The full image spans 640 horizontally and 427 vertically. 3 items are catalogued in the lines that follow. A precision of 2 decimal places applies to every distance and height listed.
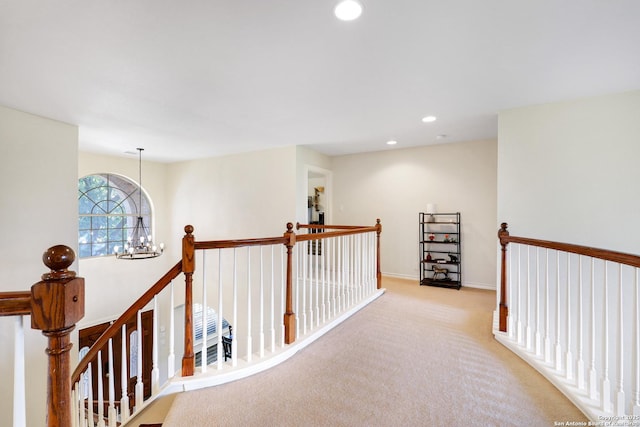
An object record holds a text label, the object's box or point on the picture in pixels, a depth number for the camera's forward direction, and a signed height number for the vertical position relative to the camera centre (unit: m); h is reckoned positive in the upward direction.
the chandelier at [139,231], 6.09 -0.41
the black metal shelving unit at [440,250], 4.70 -0.66
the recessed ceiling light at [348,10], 1.58 +1.20
